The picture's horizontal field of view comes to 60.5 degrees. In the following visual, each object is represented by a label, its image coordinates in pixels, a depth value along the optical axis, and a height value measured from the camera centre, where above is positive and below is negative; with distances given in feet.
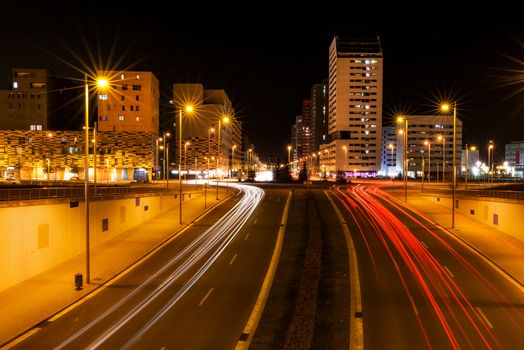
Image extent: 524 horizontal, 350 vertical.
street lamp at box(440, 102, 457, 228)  109.29 +15.85
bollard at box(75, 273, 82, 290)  65.36 -16.14
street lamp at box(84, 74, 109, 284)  66.59 -0.78
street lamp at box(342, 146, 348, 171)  554.26 +18.56
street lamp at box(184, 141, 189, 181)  389.95 +5.21
